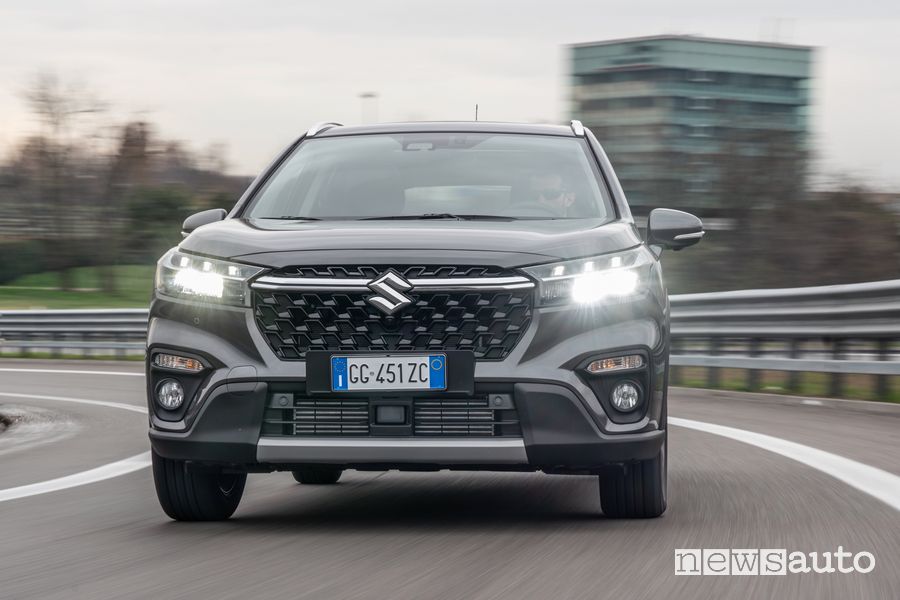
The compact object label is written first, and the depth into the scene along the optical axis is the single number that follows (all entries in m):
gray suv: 8.67
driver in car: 10.57
